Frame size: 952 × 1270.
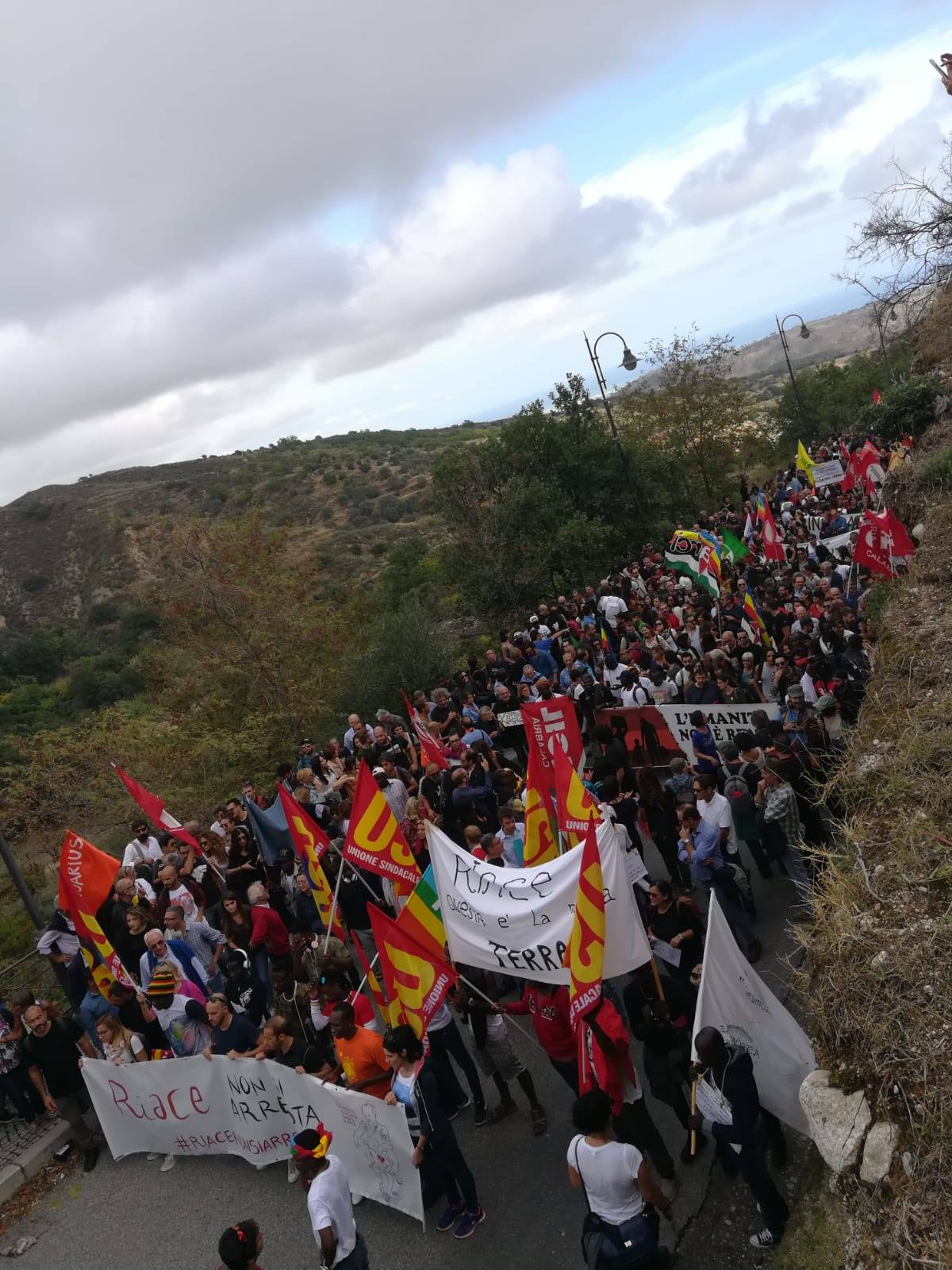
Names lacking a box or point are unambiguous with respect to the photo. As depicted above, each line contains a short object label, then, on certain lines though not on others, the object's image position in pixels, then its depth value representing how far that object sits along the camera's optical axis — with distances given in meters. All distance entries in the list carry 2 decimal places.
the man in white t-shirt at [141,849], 12.29
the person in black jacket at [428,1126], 5.70
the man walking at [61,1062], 8.37
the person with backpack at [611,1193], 4.40
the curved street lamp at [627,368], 25.72
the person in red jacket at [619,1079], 5.27
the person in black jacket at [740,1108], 4.75
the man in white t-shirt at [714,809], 7.68
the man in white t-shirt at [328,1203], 4.75
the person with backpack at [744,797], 8.26
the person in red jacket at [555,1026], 6.14
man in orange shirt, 6.21
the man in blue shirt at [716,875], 7.43
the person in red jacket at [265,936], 8.70
